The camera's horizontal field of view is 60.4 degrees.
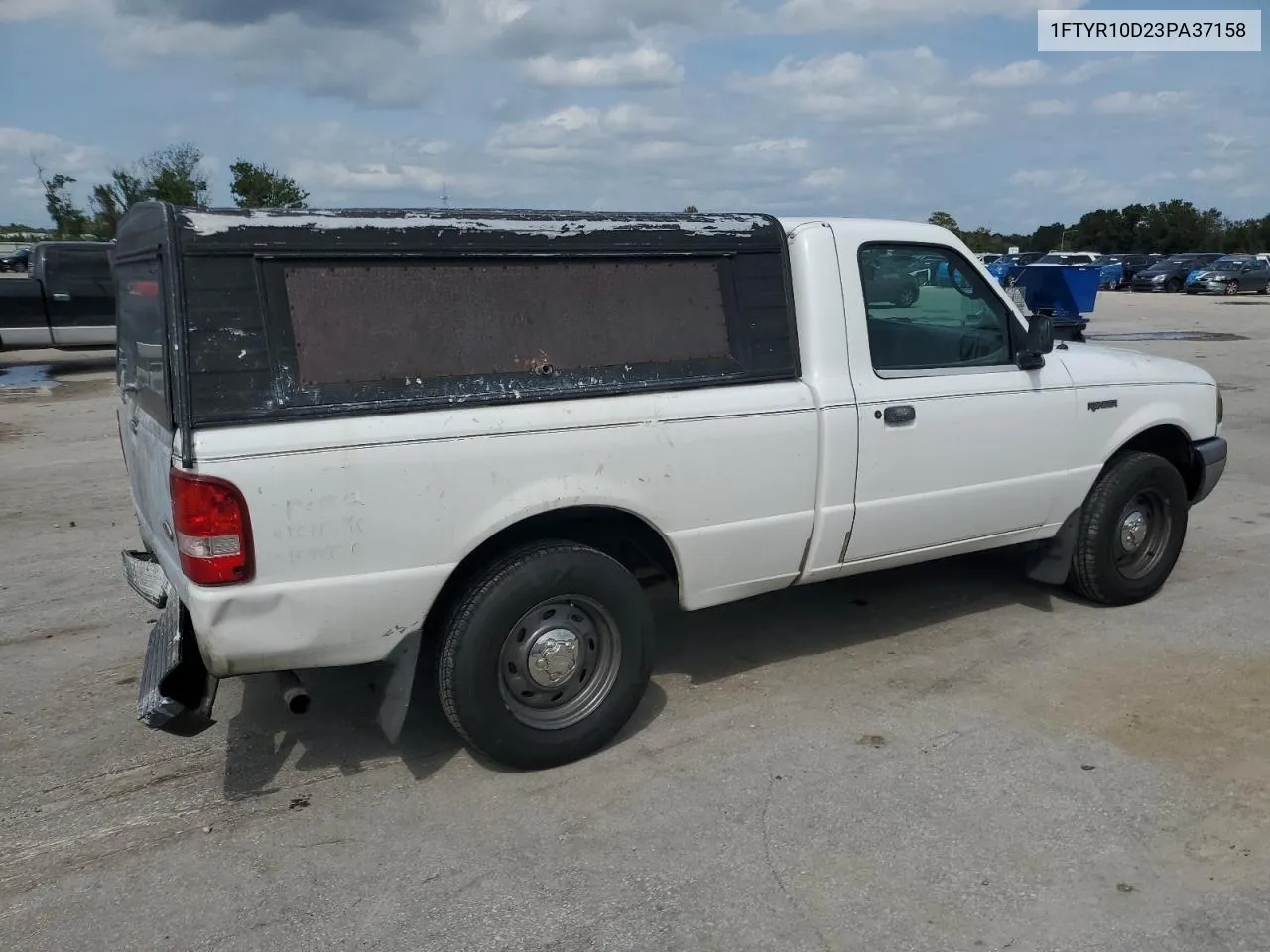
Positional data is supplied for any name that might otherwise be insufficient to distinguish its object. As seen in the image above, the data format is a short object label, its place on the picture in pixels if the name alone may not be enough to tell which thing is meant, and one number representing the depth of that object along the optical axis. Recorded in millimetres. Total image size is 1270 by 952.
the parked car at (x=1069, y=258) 38688
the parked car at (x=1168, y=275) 41938
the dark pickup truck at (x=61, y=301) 15922
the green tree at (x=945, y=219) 51538
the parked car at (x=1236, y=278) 38125
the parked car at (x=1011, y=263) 32888
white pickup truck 3344
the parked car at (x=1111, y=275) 45031
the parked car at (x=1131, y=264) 46406
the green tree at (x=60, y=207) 55344
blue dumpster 20312
